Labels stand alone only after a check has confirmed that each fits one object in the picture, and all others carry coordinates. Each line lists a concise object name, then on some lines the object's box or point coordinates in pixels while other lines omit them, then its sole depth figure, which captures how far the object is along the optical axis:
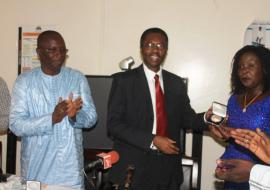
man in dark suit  2.22
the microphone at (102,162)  1.47
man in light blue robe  2.15
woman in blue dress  2.13
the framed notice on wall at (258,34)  3.18
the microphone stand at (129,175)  1.46
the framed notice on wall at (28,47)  3.60
